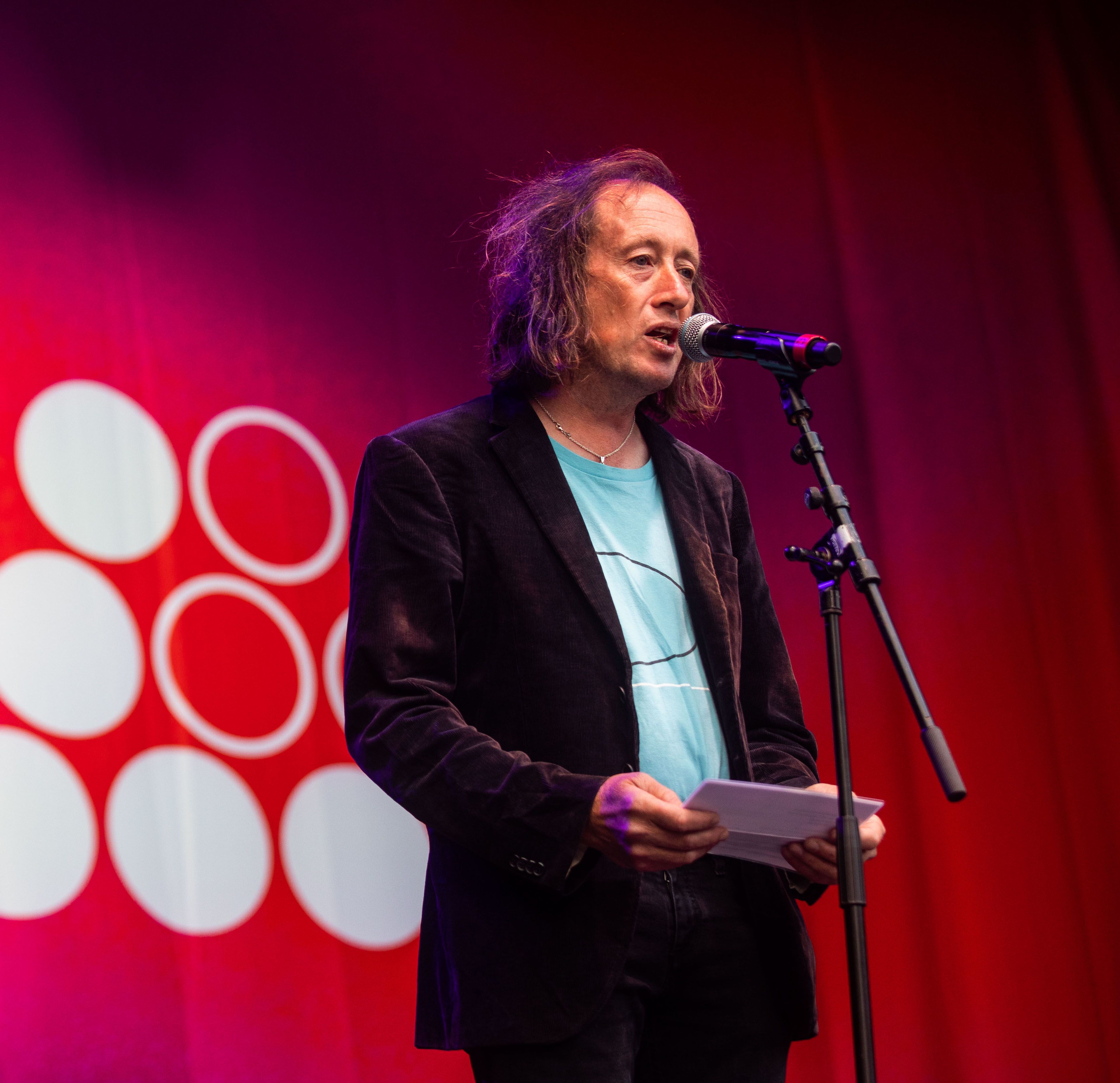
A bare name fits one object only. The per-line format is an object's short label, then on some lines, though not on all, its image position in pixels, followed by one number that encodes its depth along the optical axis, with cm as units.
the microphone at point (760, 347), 379
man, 375
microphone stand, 362
